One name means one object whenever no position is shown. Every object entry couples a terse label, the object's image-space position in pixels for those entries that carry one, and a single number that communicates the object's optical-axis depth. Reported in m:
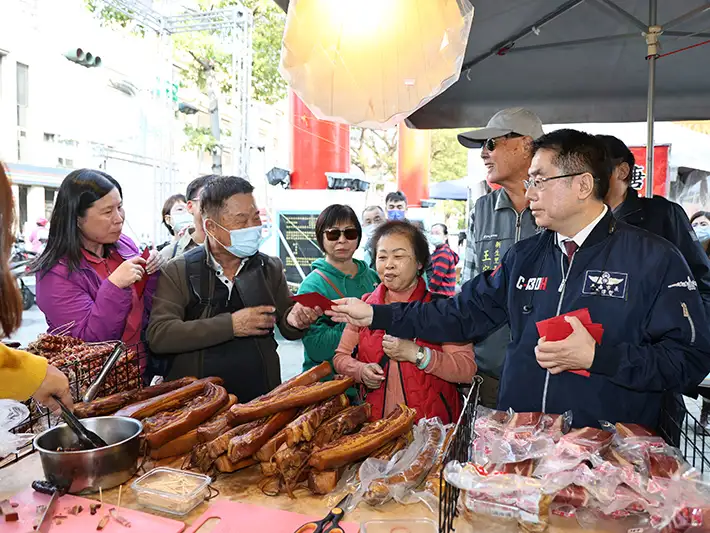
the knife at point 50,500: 1.39
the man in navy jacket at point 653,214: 2.66
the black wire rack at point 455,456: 1.26
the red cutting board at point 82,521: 1.40
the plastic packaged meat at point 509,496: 1.30
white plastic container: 1.48
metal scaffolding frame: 10.41
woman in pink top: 2.42
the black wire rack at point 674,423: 1.60
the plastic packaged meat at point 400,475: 1.49
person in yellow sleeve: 1.58
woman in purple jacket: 2.62
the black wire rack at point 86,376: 2.01
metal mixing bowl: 1.51
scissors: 1.37
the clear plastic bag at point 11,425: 1.69
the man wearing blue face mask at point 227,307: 2.52
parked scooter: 10.59
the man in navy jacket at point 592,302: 1.81
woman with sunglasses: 3.45
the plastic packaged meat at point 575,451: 1.40
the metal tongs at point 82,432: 1.57
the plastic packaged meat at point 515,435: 1.48
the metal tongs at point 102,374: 1.96
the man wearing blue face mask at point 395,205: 7.00
